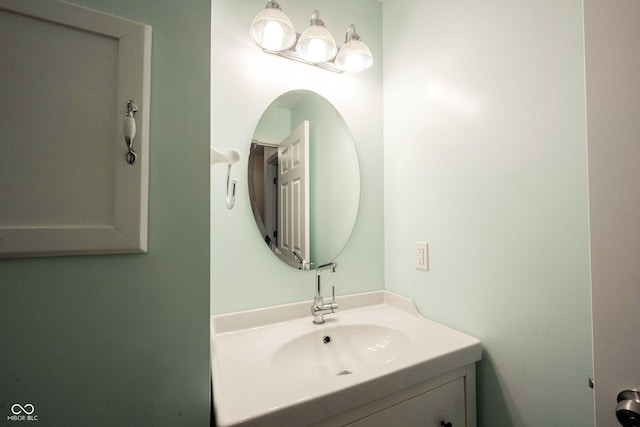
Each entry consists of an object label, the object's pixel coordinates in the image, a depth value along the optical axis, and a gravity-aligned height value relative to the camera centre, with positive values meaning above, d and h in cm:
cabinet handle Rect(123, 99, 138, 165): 43 +16
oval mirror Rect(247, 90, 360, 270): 105 +19
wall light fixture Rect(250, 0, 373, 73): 95 +74
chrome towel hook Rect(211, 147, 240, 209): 71 +18
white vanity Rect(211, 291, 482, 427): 57 -43
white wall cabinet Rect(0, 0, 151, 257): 39 +15
